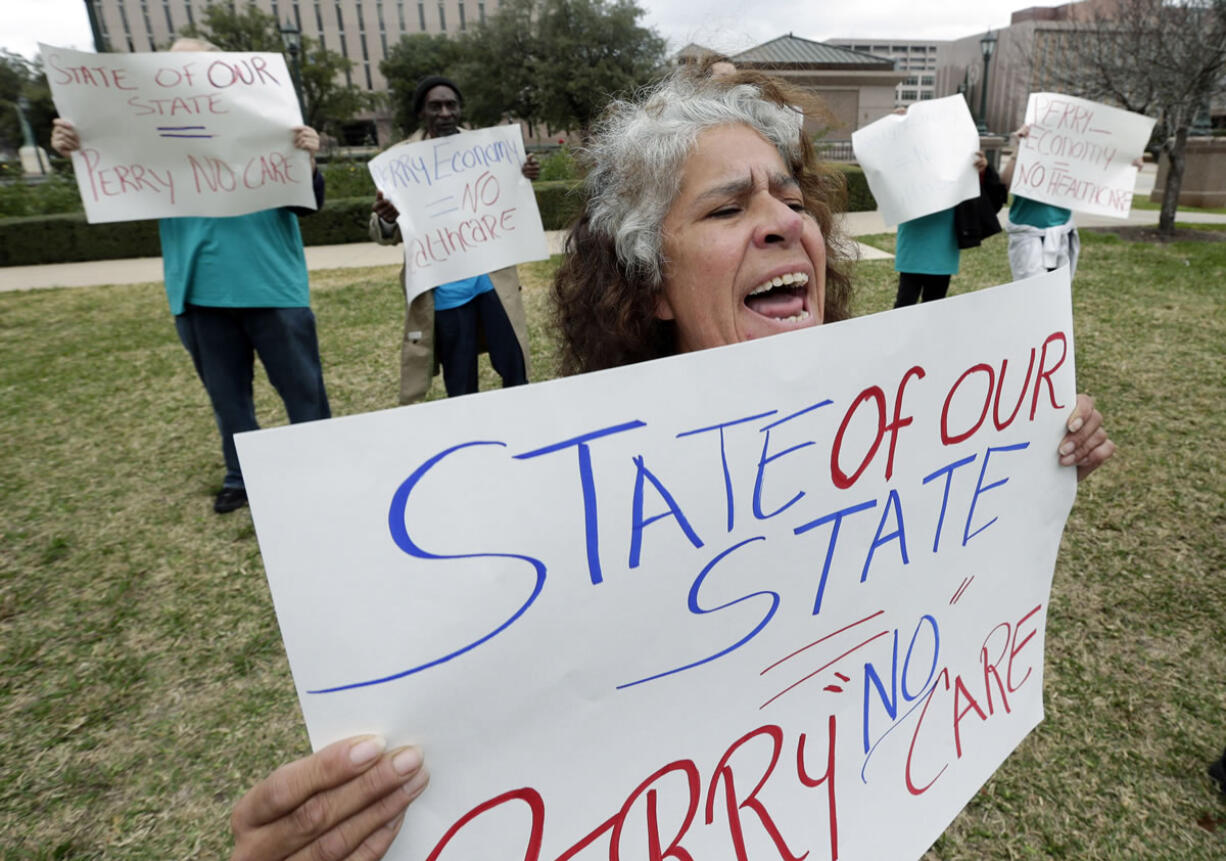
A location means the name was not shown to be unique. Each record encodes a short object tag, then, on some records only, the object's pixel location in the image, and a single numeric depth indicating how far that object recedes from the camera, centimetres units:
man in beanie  353
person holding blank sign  474
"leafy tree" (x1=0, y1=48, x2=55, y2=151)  4353
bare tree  1023
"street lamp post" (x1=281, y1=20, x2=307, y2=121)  1366
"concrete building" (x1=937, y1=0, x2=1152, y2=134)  5072
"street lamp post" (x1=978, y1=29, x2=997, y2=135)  1471
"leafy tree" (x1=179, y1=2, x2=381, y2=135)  4312
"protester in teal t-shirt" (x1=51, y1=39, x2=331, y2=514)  303
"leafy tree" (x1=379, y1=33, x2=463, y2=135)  5853
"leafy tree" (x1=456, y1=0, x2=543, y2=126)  4662
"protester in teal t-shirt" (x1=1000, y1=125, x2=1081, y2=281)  477
